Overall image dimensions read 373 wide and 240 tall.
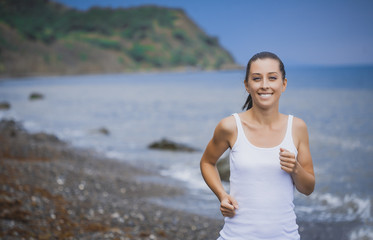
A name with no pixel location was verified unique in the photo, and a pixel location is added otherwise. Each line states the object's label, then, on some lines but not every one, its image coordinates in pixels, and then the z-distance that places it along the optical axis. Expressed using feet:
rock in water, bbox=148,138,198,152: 63.93
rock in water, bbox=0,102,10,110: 128.59
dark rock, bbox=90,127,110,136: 84.33
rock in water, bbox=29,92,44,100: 176.86
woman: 9.32
